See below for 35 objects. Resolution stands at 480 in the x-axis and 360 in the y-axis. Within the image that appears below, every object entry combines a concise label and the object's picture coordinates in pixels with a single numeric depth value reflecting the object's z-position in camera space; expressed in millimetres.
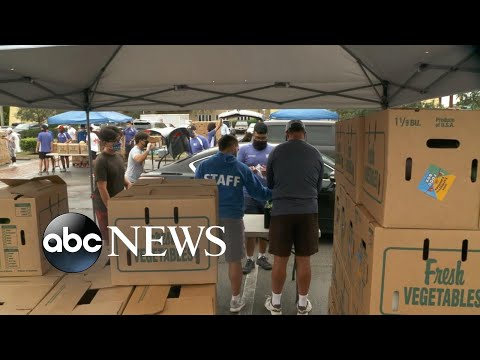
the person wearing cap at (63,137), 13305
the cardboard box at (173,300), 1554
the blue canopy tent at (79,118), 9836
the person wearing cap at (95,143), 11803
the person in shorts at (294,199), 2930
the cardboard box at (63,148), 12422
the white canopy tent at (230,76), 2521
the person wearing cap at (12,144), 13964
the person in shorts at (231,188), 3045
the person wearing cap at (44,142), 11625
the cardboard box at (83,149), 12453
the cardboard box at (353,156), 1951
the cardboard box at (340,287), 2137
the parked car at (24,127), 24712
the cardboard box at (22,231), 1894
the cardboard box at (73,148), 12430
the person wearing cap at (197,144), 7707
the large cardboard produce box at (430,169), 1400
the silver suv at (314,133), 7270
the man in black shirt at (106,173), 3500
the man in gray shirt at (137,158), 4973
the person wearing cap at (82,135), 13655
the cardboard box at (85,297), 1589
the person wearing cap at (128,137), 14033
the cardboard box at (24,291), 1643
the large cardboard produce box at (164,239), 1688
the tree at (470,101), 11102
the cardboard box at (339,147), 2610
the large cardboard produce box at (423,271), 1446
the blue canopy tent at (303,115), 9843
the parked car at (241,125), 24452
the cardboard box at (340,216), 2430
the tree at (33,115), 27438
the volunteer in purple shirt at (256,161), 4238
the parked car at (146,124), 22284
